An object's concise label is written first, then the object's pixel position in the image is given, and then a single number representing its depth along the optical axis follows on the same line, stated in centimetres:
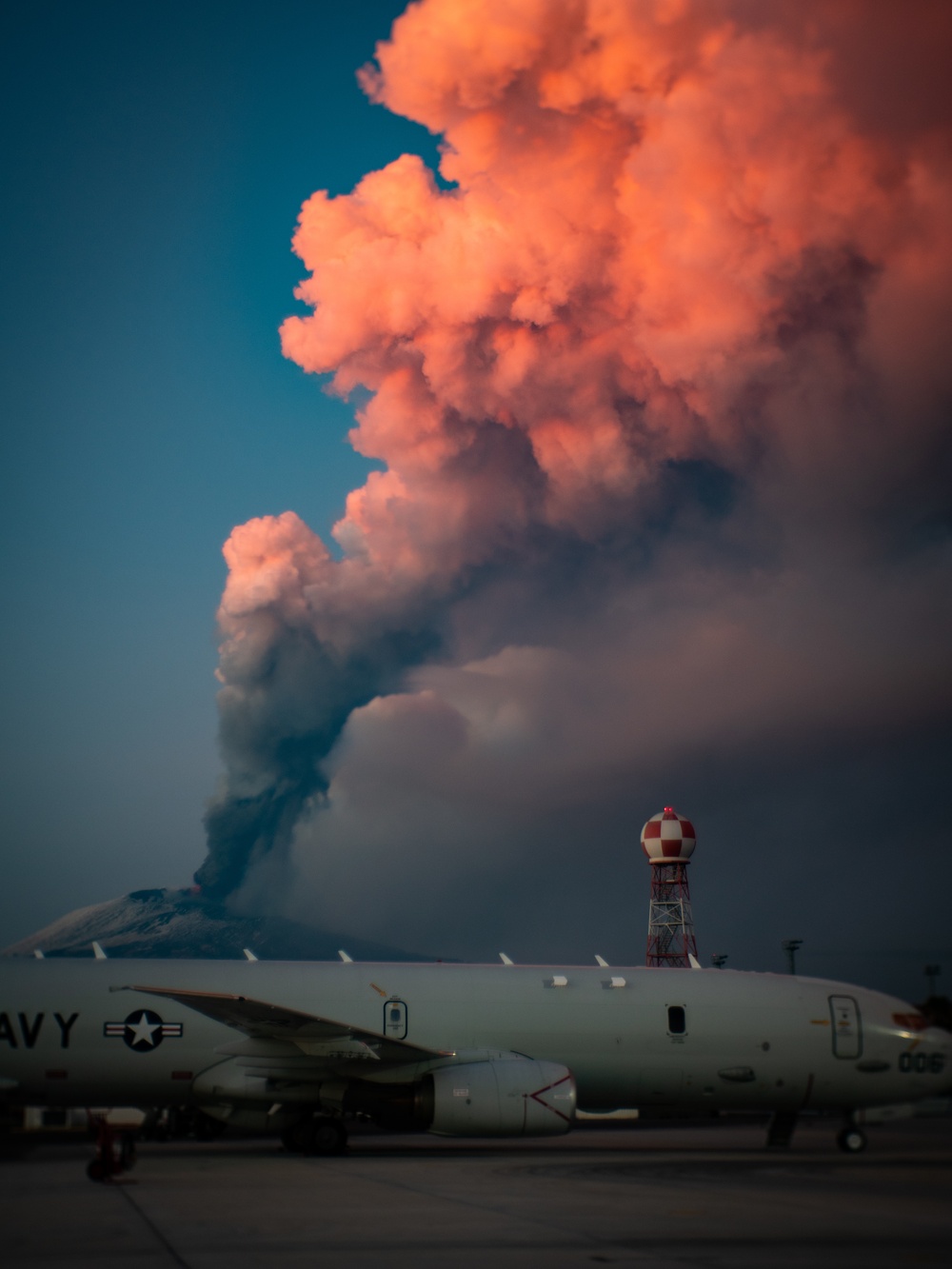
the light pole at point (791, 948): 5681
